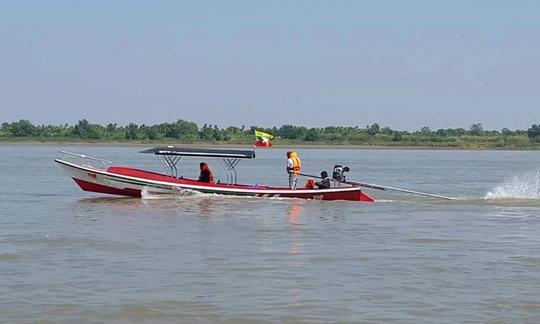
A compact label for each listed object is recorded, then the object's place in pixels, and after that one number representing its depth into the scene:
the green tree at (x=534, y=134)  121.27
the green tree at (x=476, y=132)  133.00
